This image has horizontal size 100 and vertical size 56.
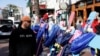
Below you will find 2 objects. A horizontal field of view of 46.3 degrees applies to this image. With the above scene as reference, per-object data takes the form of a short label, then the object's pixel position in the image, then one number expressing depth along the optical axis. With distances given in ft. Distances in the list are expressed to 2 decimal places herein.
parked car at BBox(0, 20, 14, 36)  31.25
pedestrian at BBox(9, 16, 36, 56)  7.81
